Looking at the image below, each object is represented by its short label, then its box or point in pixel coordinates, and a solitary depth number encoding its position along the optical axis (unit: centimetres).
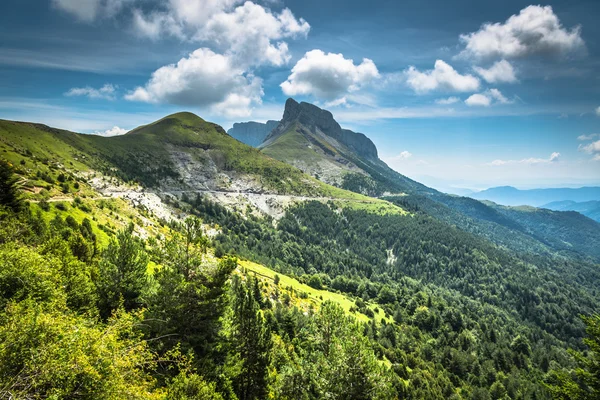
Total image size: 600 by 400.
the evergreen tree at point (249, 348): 2772
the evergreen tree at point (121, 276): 3144
